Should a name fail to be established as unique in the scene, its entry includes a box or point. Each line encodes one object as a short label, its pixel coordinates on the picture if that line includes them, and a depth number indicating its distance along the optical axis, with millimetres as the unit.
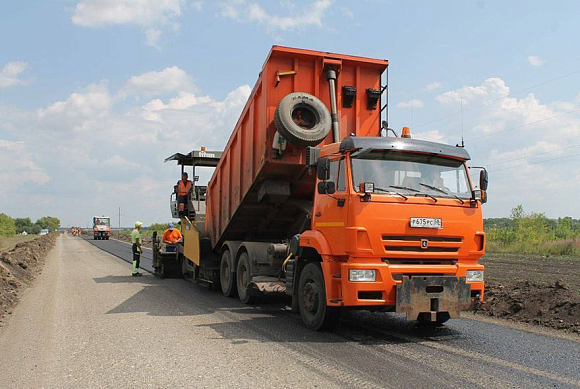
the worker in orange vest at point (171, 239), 14438
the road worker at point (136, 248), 15375
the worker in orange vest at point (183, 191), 13641
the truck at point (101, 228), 56938
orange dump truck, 6316
